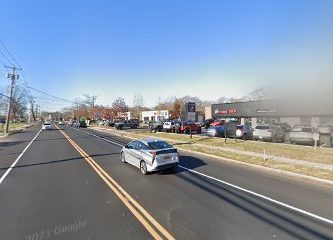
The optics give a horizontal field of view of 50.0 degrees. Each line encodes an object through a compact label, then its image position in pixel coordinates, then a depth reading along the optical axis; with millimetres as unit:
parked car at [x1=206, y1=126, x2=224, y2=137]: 32469
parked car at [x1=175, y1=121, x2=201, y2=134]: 42906
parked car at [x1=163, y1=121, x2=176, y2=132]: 45444
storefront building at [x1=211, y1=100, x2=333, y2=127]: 28602
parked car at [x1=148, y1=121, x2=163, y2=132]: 49281
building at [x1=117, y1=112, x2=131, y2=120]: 95125
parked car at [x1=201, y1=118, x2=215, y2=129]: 58869
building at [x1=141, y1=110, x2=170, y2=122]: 102525
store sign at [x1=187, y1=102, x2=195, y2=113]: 31062
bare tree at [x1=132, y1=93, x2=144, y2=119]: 121581
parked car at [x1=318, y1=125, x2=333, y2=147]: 23656
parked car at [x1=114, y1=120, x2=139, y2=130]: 61562
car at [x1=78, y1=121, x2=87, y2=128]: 83956
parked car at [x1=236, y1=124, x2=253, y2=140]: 29923
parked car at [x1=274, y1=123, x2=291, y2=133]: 39738
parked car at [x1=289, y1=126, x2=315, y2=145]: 25016
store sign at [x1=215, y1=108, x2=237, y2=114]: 58494
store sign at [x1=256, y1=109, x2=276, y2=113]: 46469
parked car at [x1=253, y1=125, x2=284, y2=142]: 27656
